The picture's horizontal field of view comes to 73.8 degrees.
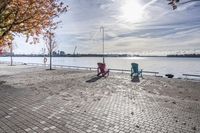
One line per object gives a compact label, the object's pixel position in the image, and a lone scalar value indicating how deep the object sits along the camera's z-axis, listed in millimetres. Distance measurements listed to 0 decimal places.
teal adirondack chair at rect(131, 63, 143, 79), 13713
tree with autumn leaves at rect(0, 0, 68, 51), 7156
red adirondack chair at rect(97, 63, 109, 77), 14251
